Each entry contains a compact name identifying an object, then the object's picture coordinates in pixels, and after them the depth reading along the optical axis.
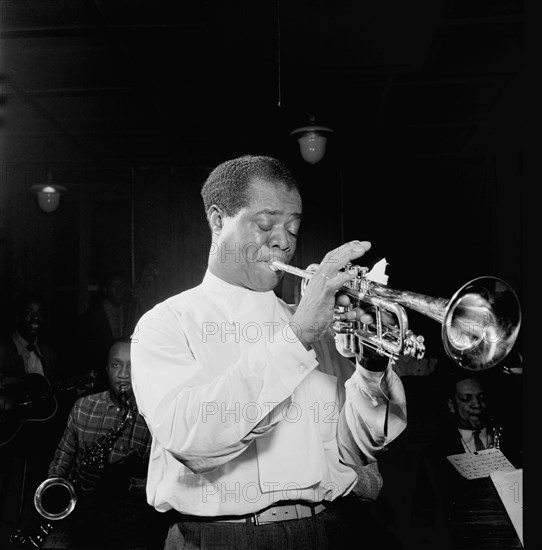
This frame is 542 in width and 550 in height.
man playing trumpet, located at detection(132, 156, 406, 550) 1.62
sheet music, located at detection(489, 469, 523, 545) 2.47
